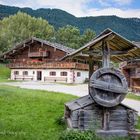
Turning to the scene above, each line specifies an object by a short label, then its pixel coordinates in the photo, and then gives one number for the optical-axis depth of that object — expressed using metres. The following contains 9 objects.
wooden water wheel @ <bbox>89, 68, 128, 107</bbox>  4.81
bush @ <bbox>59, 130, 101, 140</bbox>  4.38
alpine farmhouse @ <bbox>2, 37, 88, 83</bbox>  24.20
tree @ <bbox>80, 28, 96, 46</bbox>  37.11
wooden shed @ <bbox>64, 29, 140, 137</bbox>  4.84
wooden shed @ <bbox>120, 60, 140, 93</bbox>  16.77
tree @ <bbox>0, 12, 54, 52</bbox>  36.30
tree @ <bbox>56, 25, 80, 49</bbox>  38.32
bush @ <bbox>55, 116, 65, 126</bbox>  5.85
